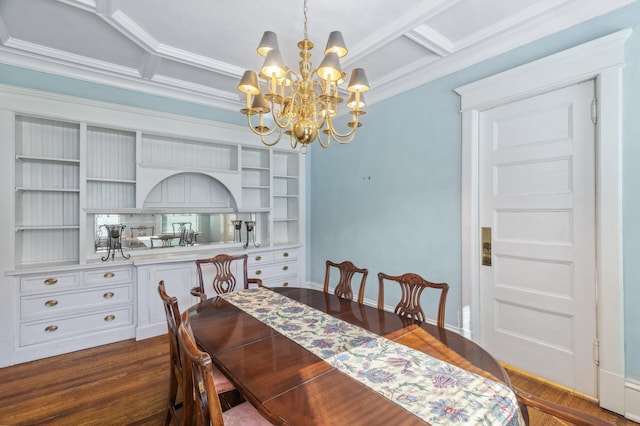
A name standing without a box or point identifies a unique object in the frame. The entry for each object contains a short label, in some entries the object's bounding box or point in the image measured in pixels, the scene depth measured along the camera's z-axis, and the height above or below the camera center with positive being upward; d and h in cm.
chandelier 171 +76
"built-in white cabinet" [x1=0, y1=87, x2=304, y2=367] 269 +3
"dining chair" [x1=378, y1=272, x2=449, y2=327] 190 -52
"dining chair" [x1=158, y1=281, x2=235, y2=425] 146 -80
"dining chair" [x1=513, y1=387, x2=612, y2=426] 95 -65
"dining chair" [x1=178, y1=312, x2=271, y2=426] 89 -58
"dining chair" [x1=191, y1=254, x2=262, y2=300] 272 -55
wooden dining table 97 -63
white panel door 212 -16
